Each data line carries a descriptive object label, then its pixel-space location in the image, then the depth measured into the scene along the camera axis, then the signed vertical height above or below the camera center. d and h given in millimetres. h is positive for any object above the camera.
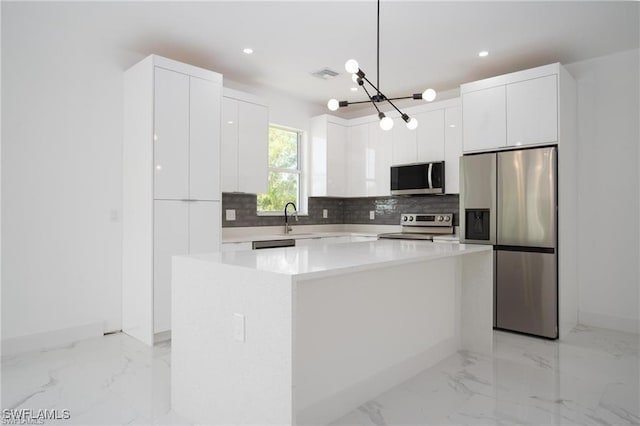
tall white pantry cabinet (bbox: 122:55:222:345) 3438 +291
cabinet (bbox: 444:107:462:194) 4578 +706
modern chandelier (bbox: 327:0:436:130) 2398 +762
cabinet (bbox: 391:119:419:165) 4941 +832
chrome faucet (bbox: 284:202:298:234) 5129 -80
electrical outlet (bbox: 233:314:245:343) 1878 -527
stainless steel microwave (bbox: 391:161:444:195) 4688 +400
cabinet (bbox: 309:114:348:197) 5387 +742
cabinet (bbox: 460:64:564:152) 3705 +976
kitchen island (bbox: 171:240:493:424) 1761 -618
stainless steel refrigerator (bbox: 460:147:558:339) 3668 -151
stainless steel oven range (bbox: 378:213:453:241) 4797 -162
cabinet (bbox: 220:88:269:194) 4215 +737
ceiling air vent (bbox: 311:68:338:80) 4303 +1482
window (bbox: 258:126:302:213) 5166 +535
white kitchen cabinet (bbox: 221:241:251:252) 3932 -323
